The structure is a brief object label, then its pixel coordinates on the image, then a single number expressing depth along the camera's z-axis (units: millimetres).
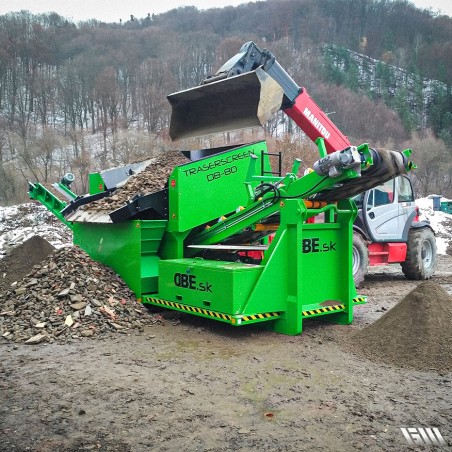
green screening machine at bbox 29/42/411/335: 5398
